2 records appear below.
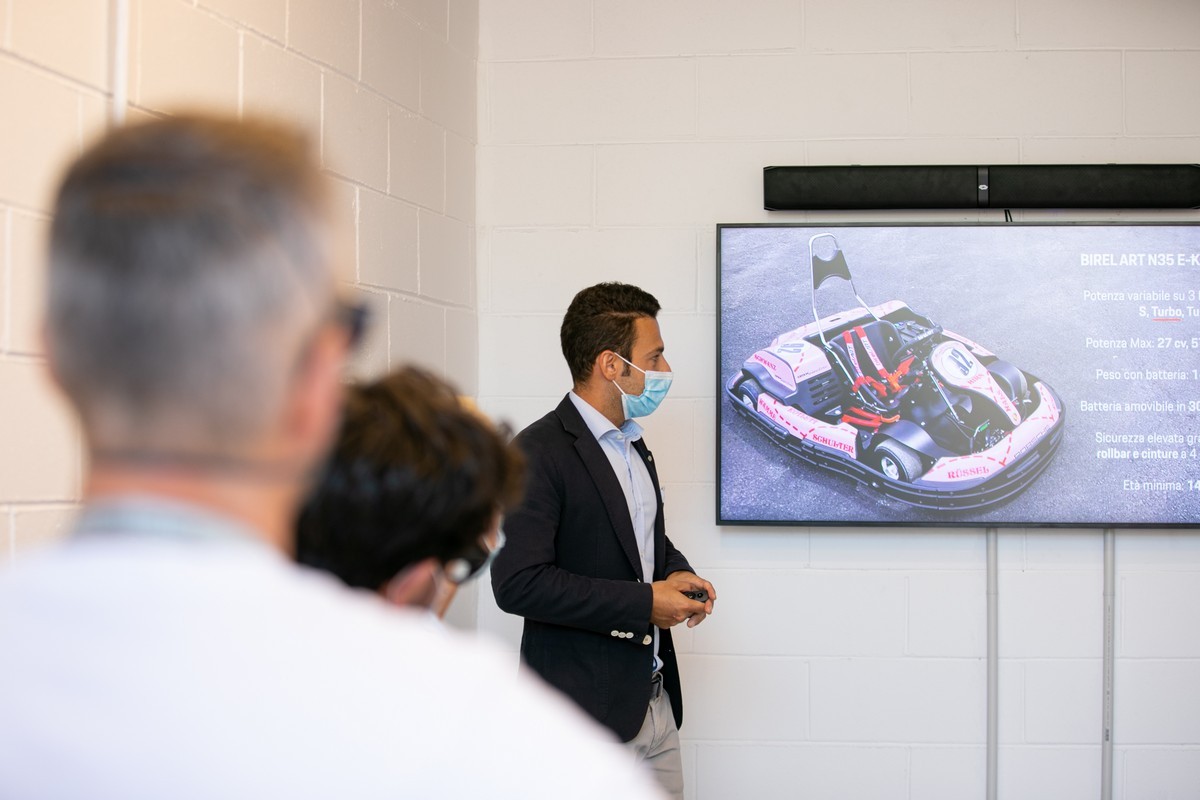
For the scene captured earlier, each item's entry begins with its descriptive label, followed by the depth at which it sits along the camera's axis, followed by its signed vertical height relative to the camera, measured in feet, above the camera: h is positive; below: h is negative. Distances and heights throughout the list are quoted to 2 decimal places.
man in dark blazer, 7.81 -0.99
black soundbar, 10.62 +1.96
